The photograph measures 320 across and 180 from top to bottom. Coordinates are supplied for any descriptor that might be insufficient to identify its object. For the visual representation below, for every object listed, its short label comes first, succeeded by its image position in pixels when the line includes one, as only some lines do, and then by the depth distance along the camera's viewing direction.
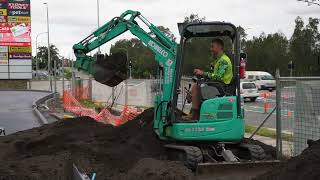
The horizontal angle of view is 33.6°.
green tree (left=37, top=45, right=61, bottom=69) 129.00
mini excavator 9.20
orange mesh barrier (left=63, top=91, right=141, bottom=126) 18.75
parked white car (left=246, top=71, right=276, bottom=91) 58.00
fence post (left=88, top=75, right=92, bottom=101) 36.29
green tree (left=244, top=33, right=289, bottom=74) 75.69
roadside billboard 54.19
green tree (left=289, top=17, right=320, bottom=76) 64.12
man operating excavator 9.20
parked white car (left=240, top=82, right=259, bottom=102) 41.72
